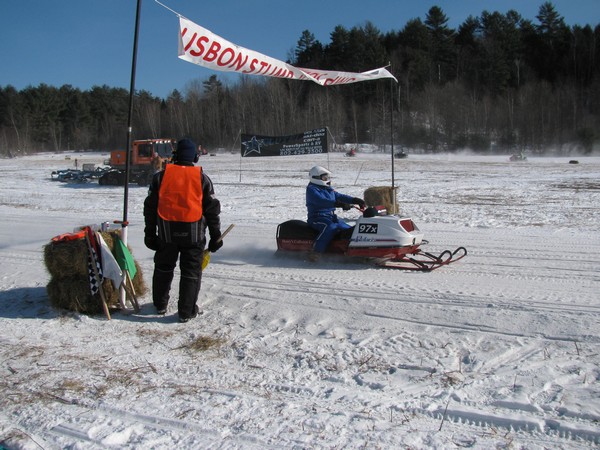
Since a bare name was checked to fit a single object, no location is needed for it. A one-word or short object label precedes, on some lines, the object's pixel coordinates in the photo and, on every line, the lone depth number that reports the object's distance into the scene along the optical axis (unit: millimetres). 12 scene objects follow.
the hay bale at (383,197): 13297
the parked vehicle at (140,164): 25156
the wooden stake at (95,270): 5234
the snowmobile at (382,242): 7031
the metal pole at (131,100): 5383
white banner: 6703
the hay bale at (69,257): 5285
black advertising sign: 18391
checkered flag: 5239
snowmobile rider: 7520
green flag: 5320
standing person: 4953
